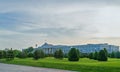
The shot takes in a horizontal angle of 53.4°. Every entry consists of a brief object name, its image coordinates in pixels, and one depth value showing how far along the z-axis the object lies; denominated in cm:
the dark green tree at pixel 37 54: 2132
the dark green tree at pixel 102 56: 1734
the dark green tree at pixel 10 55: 2496
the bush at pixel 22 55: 2538
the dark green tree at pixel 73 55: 1740
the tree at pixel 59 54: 2074
